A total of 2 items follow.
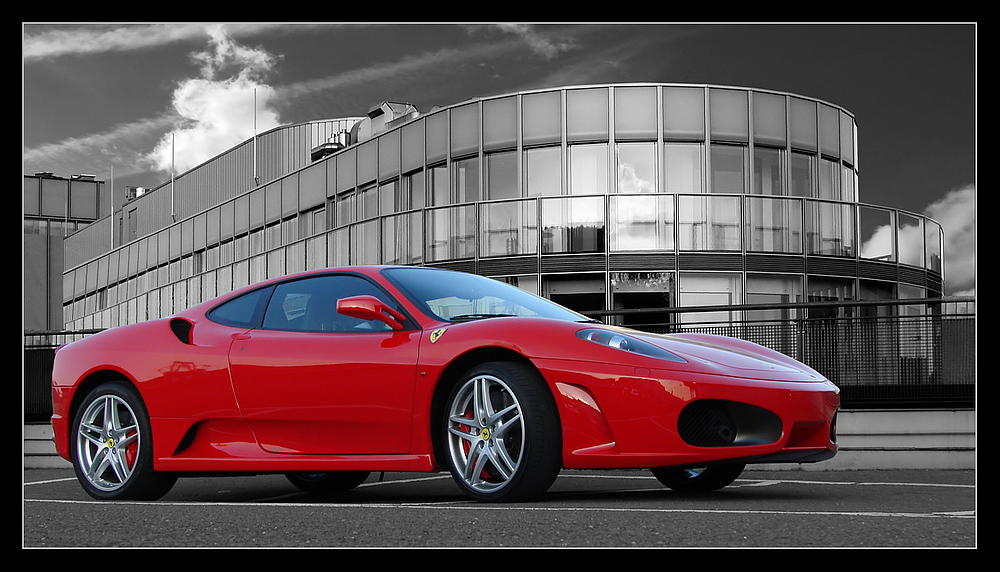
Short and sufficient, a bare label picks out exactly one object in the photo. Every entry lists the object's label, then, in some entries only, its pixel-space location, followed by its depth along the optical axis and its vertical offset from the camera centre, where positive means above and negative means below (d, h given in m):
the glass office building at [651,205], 20.48 +1.86
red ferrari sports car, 5.06 -0.44
